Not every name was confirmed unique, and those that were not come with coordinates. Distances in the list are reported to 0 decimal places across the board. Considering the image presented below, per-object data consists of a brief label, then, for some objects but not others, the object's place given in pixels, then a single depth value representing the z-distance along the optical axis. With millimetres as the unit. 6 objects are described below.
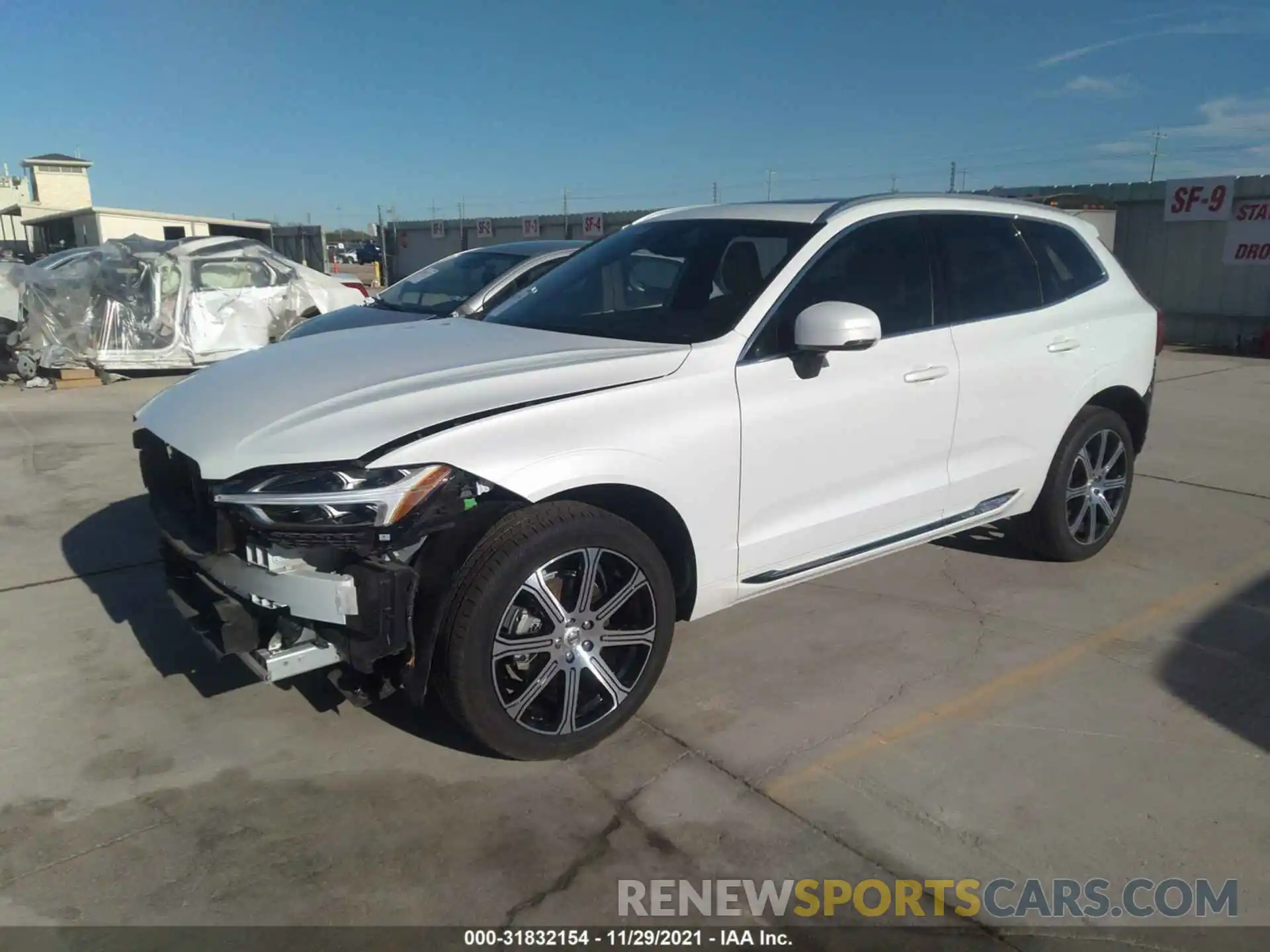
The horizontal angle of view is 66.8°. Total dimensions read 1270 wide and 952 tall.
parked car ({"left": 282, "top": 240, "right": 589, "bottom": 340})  8188
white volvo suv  2945
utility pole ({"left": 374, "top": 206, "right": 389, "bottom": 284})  29141
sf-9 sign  15188
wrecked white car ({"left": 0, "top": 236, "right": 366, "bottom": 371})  12062
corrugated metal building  15320
